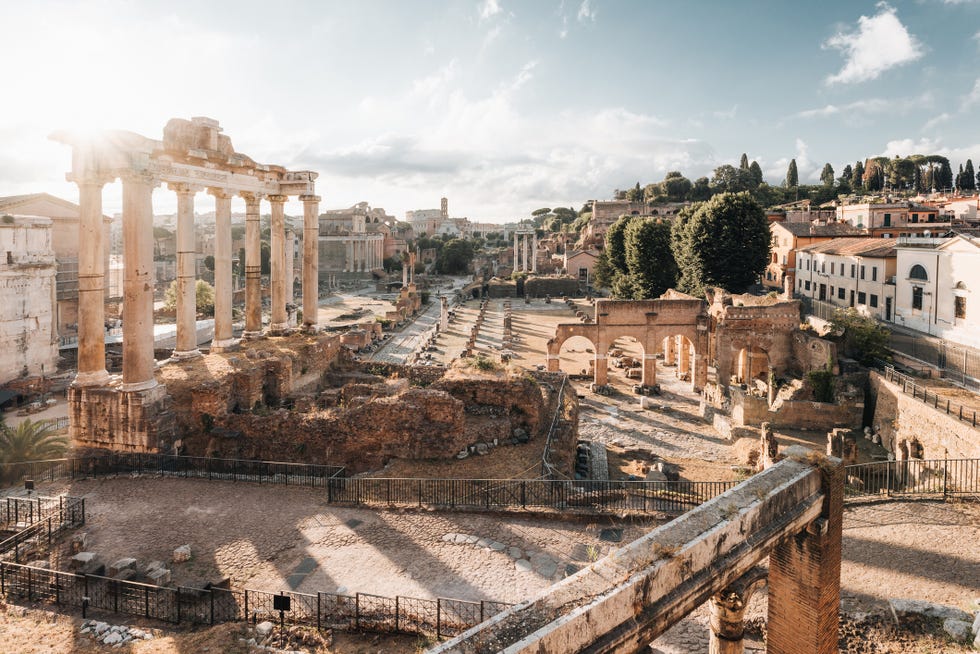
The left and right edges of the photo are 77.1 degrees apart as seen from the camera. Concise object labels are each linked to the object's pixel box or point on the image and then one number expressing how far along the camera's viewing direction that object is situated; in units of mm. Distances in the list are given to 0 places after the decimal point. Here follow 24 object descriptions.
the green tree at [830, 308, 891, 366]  28672
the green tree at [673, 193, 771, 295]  43469
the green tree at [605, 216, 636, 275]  59375
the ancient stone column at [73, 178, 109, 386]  16344
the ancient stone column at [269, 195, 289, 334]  23875
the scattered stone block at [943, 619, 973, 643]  8757
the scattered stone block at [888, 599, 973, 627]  9219
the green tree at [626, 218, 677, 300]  50844
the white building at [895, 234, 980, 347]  28672
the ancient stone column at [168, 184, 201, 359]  20062
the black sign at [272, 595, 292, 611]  8875
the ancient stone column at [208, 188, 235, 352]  20953
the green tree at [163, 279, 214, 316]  54331
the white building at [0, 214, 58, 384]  30438
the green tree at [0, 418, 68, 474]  16469
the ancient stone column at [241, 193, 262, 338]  22984
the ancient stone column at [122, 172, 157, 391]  16094
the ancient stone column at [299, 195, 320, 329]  23844
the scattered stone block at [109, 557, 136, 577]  10430
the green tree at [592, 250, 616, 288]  66438
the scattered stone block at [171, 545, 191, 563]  11164
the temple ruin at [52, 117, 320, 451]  15945
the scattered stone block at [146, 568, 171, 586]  10242
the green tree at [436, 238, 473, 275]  115625
